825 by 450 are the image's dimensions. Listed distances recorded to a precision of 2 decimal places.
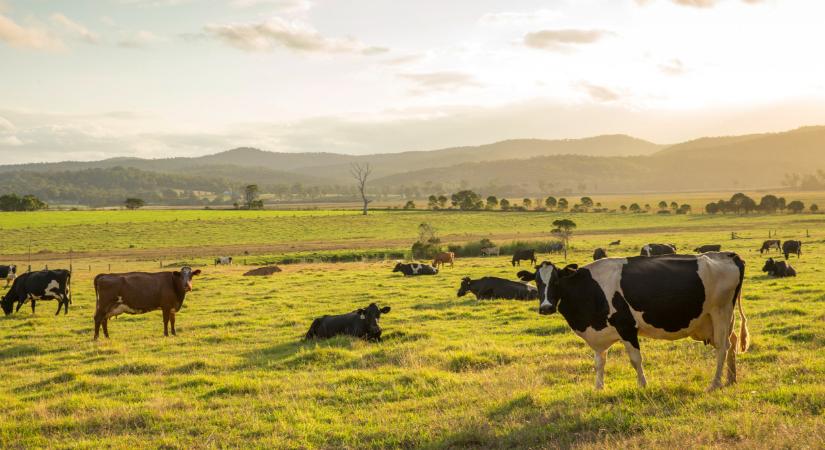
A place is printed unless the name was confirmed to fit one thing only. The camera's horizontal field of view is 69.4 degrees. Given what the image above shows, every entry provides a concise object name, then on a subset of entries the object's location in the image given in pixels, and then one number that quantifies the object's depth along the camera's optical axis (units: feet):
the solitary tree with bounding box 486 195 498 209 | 471.66
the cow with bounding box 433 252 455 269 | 152.46
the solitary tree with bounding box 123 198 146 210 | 513.41
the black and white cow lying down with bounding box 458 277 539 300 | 78.54
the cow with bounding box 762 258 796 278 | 91.30
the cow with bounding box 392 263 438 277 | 126.41
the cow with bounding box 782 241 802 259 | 132.67
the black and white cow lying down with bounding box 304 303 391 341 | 53.21
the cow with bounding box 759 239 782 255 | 152.24
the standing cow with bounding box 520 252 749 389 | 31.60
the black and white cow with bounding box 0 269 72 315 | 77.92
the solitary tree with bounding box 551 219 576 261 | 202.74
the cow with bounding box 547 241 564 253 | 192.20
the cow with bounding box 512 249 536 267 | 153.00
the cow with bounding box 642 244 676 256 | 129.39
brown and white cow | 60.80
